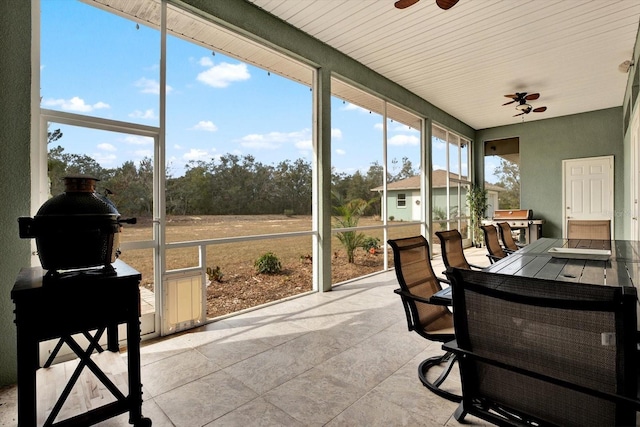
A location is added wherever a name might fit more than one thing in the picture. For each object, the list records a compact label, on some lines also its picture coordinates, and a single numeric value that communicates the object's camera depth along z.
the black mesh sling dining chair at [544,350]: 0.91
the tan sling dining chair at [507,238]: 3.98
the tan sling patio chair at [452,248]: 2.75
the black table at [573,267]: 1.81
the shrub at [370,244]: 5.70
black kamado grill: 1.60
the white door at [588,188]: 7.46
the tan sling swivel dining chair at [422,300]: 2.04
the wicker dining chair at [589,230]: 4.36
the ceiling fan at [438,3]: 2.81
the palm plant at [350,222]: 4.99
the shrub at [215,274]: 4.10
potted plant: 8.93
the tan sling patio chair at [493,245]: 3.46
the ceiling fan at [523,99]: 5.60
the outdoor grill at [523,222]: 7.96
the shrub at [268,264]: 4.65
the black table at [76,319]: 1.47
